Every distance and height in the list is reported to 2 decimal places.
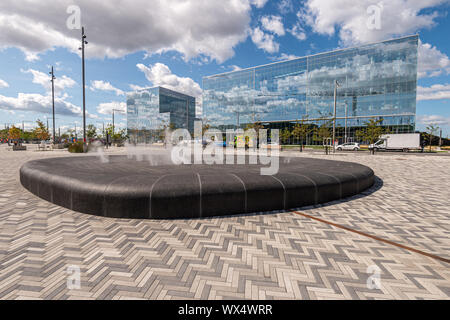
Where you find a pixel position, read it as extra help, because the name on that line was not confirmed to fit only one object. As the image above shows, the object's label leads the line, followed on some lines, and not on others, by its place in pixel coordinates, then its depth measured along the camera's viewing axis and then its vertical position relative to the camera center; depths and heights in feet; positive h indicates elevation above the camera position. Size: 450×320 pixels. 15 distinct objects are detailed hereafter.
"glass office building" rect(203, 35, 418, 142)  160.04 +56.15
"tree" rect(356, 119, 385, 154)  110.93 +8.60
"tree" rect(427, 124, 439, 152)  153.56 +14.84
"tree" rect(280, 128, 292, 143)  182.19 +10.30
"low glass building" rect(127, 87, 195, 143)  276.41 +54.98
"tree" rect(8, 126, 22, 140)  167.45 +10.19
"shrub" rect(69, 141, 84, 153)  70.08 -1.14
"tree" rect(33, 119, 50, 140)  138.86 +8.58
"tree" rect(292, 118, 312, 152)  117.15 +8.96
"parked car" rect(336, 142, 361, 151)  129.80 +0.43
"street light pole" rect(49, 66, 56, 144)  97.27 +27.36
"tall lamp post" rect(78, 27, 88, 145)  63.05 +23.07
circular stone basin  15.48 -3.82
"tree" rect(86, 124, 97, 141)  234.46 +17.76
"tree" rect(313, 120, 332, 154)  109.12 +8.30
